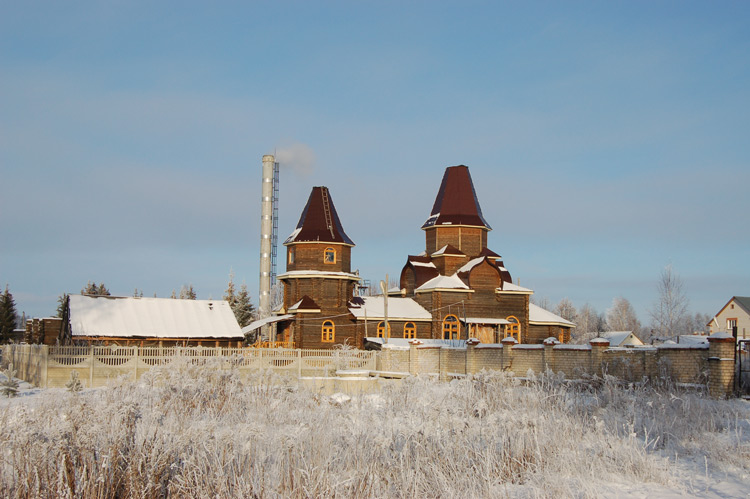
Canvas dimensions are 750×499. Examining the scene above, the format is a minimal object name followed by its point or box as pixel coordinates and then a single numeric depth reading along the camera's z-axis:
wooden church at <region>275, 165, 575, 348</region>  35.97
